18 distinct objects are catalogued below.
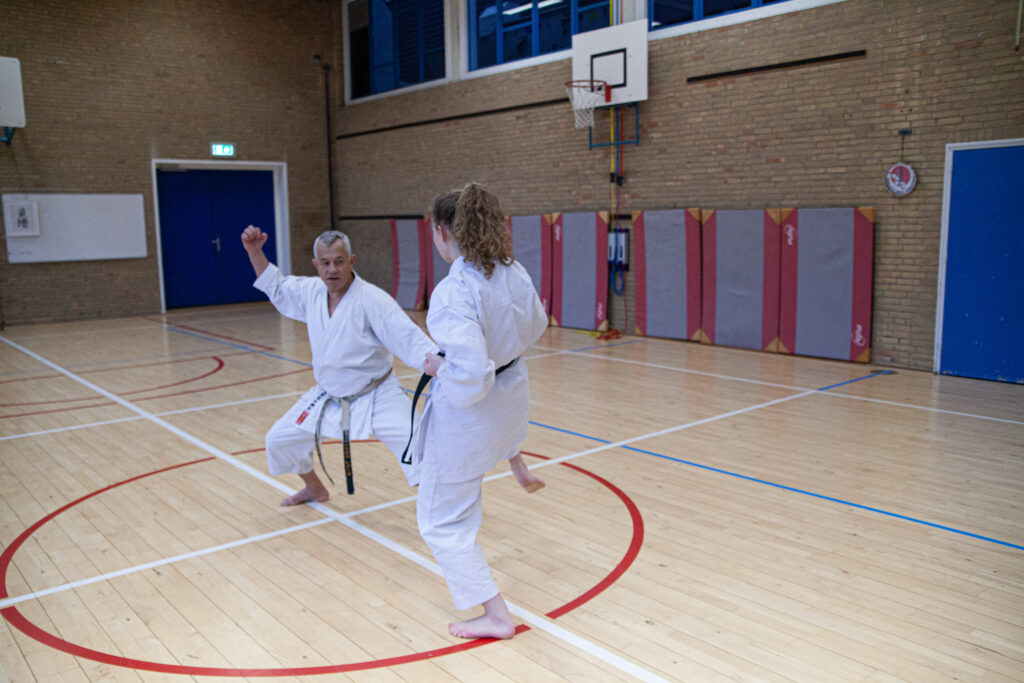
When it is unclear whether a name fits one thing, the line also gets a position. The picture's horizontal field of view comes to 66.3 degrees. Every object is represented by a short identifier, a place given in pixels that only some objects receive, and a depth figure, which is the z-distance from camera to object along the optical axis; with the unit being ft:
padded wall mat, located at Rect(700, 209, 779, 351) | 32.78
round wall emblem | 28.37
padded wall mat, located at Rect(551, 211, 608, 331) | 38.99
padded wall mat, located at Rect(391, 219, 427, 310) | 49.55
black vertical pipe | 55.26
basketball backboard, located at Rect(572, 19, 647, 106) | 35.60
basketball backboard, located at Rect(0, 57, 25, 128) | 41.01
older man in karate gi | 13.74
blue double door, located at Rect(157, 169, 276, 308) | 51.52
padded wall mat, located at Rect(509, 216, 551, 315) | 41.63
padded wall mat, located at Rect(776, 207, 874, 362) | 29.94
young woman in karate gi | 9.31
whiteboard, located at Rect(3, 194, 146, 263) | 44.19
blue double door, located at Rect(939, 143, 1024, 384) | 26.25
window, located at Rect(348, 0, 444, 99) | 48.57
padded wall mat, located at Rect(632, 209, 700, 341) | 35.55
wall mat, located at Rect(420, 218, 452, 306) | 47.85
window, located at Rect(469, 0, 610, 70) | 39.65
